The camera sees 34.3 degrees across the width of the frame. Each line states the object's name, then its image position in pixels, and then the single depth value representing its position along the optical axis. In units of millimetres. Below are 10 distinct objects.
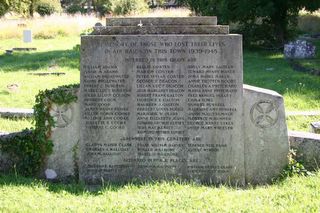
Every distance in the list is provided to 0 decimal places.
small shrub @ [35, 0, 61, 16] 51438
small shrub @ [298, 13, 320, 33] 30622
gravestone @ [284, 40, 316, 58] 18969
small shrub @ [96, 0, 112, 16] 53000
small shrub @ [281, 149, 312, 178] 6556
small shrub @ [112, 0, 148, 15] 47375
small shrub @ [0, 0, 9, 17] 30062
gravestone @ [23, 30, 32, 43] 28186
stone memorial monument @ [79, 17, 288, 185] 6426
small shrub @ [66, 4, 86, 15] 58822
